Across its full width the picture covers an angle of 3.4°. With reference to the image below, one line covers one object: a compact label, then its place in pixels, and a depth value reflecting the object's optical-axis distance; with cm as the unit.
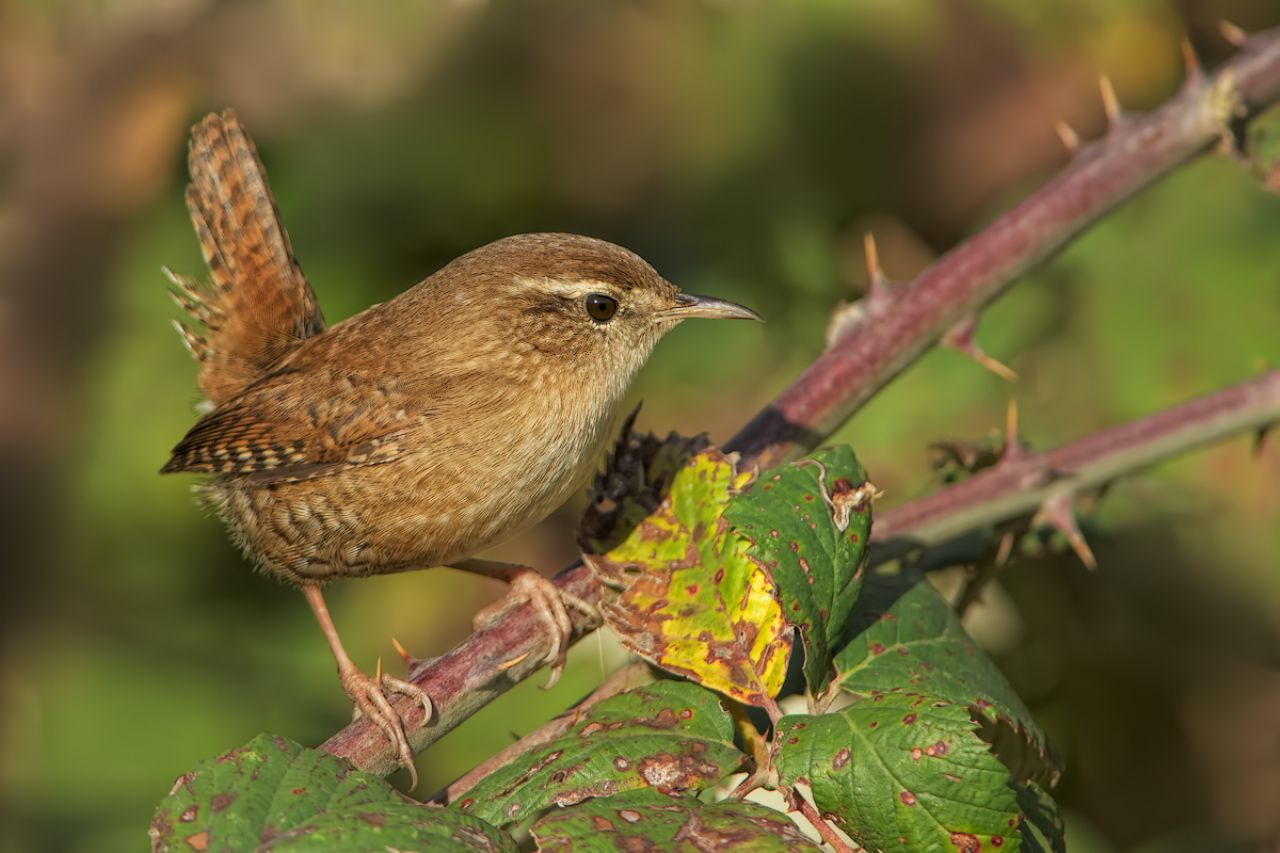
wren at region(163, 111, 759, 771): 278
